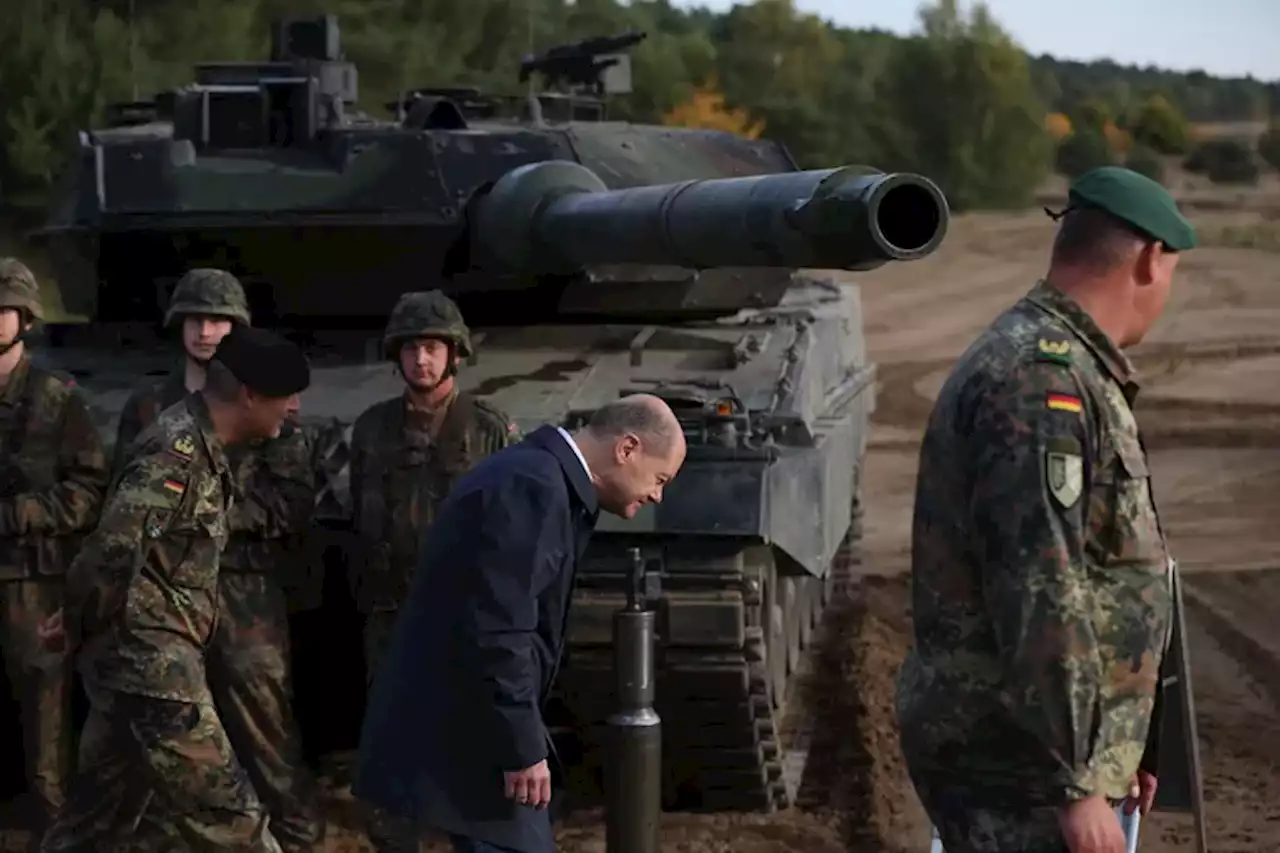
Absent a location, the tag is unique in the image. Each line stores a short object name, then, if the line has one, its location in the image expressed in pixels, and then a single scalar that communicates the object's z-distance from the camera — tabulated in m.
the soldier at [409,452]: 5.81
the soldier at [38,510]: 5.96
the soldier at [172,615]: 4.64
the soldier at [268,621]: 5.73
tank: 5.93
